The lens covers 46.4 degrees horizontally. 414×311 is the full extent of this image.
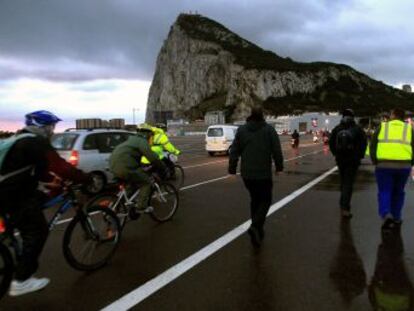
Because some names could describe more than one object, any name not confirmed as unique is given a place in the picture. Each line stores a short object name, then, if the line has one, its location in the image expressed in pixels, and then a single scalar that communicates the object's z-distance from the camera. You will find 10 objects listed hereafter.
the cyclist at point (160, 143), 11.89
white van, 26.47
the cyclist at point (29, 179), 4.39
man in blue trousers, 7.02
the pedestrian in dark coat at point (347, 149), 8.01
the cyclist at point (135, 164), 6.92
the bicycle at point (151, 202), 6.29
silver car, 11.09
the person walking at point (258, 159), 6.25
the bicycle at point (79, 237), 4.39
